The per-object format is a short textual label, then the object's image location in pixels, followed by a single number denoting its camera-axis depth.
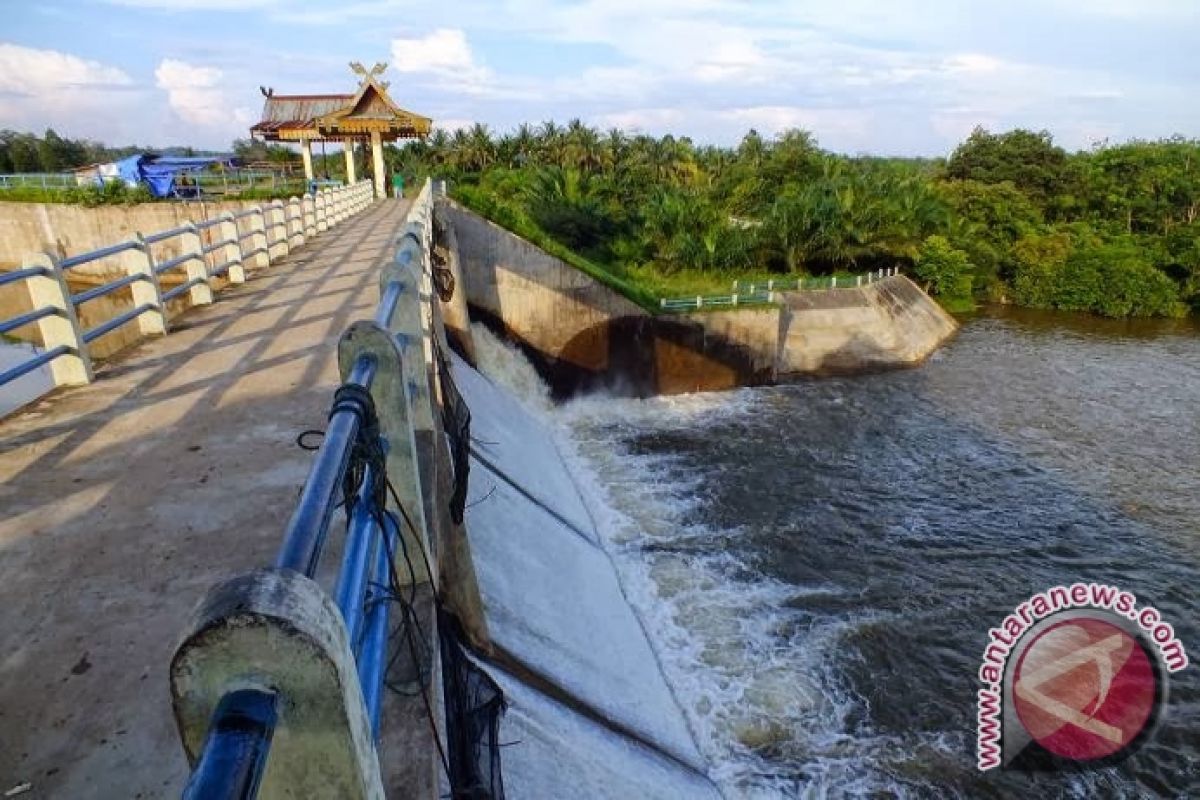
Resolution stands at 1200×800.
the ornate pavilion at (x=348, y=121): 28.34
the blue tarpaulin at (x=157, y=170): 30.72
